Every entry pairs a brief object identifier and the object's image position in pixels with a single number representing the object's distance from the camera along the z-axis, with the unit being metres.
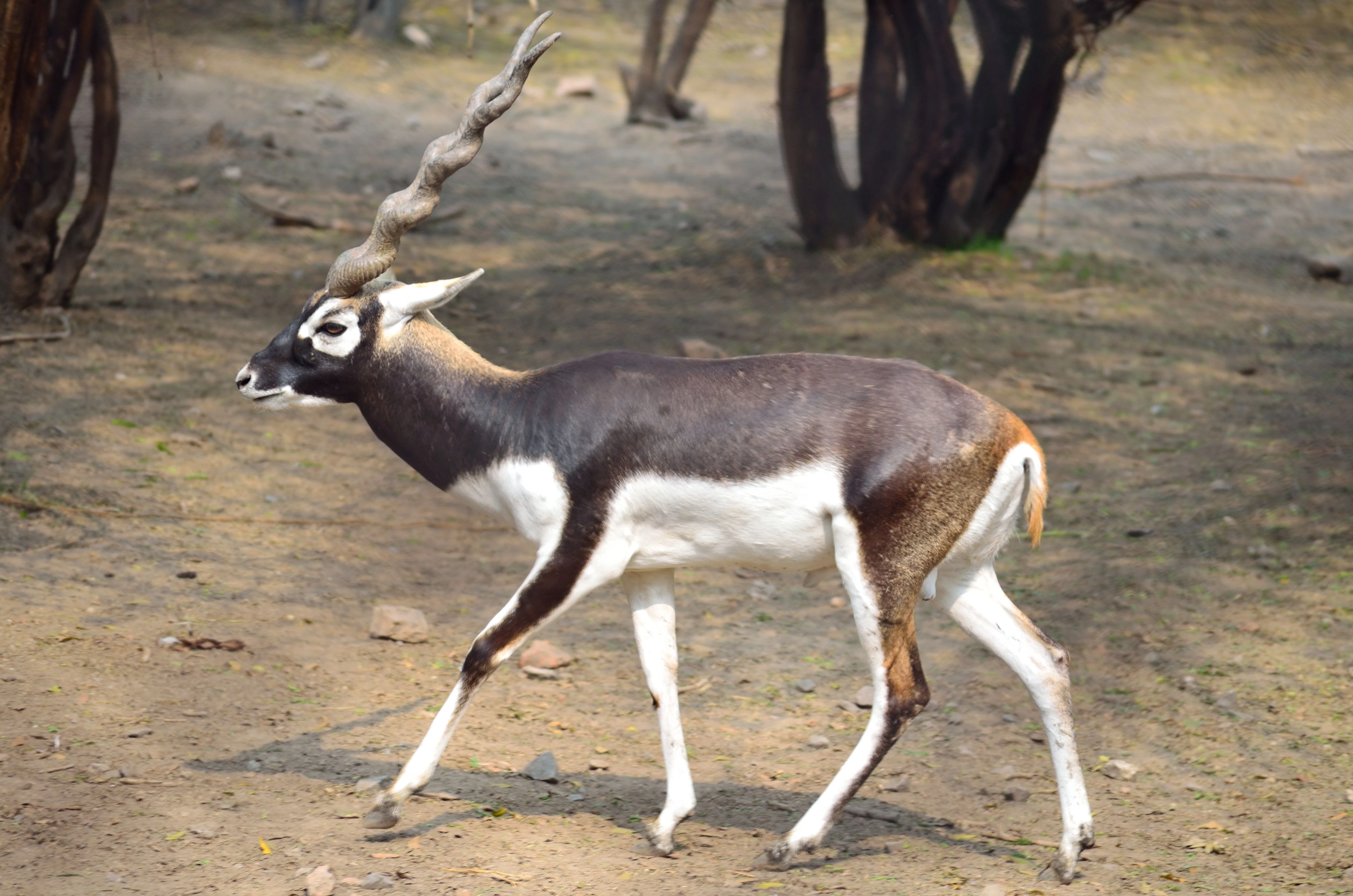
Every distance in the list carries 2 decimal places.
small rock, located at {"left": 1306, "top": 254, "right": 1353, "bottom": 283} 23.20
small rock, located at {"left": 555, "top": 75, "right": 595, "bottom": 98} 36.94
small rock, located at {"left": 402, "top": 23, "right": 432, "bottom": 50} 39.59
